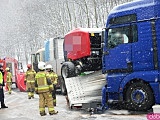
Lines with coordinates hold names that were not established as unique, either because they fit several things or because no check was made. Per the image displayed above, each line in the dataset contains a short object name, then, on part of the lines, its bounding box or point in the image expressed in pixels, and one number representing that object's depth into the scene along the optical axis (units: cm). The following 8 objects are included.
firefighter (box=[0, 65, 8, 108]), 1279
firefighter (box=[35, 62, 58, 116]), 998
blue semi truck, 886
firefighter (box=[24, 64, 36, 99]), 1636
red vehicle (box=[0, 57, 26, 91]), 2652
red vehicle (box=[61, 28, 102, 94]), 1287
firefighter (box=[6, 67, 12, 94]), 1970
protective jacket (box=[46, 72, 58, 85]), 1262
